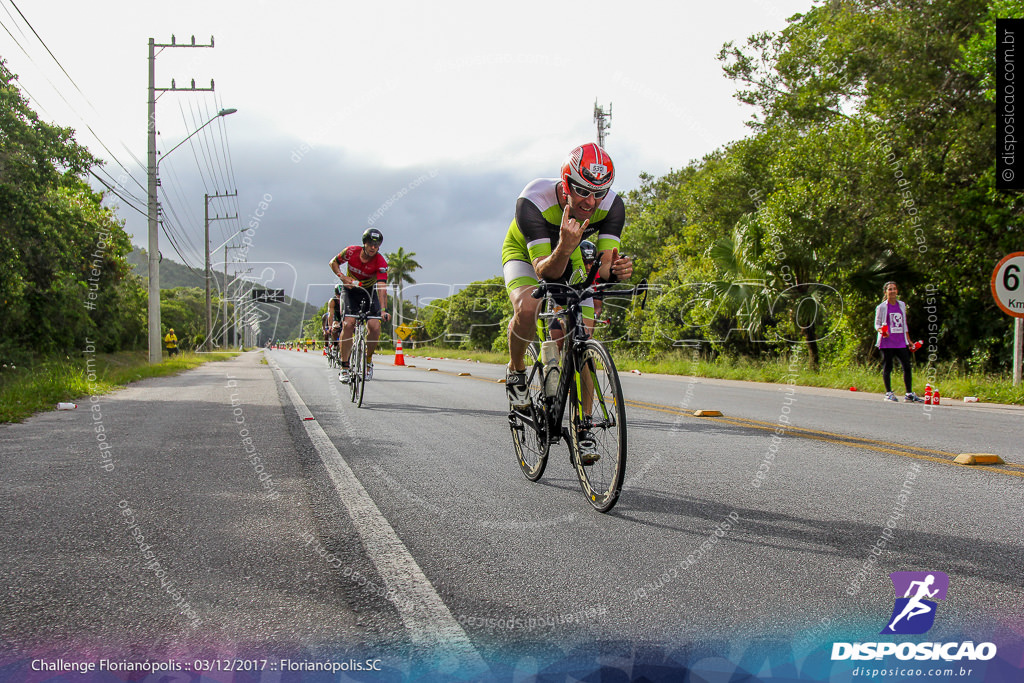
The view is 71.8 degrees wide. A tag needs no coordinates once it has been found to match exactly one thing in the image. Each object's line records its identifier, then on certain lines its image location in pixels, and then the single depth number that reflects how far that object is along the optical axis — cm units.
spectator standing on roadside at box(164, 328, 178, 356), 3509
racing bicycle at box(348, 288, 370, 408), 965
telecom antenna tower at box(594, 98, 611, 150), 3584
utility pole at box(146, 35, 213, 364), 2158
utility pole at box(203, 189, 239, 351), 4647
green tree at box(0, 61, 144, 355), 1269
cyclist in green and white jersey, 400
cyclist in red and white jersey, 1015
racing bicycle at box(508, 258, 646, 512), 375
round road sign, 1057
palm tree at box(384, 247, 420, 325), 8719
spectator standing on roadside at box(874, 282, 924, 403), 1095
